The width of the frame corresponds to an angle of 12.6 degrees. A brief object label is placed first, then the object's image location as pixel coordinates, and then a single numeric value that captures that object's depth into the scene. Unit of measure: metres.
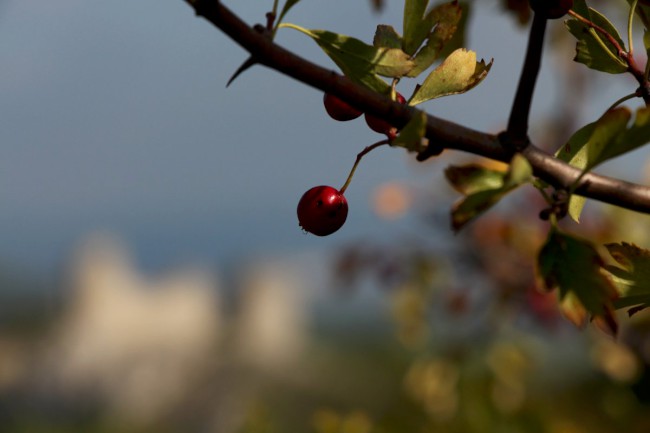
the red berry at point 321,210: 0.54
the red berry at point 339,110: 0.54
